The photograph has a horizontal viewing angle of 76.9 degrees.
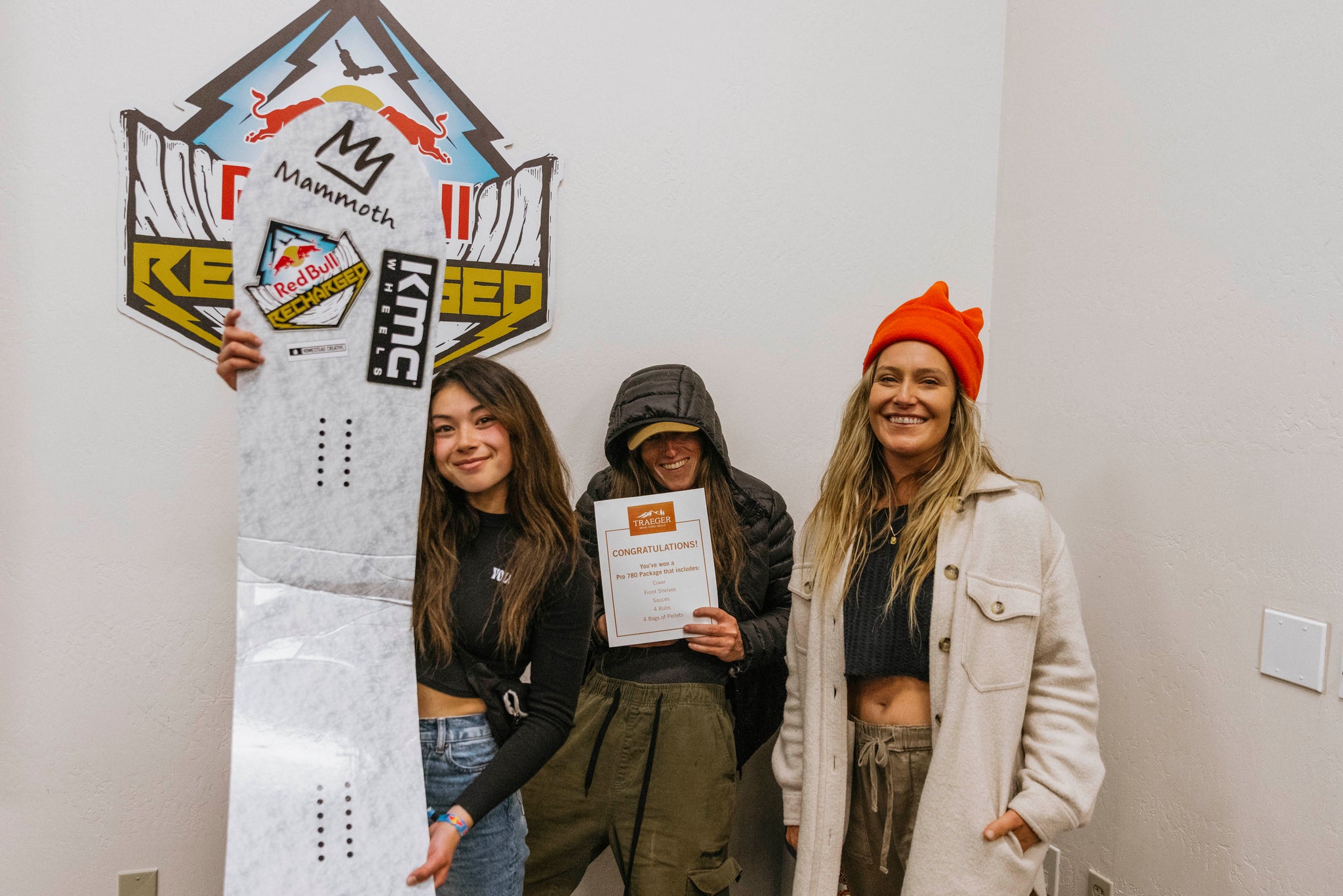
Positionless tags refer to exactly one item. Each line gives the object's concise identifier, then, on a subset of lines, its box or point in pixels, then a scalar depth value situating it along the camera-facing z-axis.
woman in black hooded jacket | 1.60
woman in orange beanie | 1.27
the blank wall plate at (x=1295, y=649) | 1.30
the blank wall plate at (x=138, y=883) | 1.77
